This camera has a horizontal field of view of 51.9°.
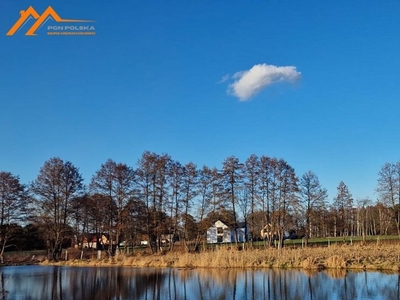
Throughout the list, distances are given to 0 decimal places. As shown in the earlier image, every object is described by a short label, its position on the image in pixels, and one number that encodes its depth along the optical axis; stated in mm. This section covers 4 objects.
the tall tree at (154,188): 44062
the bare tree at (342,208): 56562
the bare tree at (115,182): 42531
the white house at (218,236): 68562
